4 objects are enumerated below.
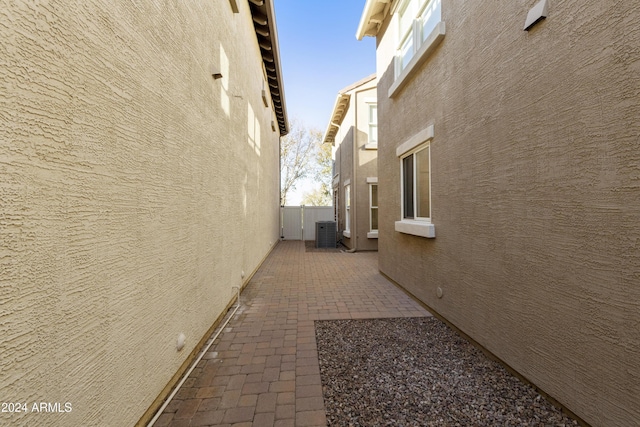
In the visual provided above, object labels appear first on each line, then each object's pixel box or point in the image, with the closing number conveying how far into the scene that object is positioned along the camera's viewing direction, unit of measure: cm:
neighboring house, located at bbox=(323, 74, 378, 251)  1055
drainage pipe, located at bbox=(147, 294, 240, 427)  205
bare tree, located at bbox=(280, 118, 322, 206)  2489
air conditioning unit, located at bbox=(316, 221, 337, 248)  1212
